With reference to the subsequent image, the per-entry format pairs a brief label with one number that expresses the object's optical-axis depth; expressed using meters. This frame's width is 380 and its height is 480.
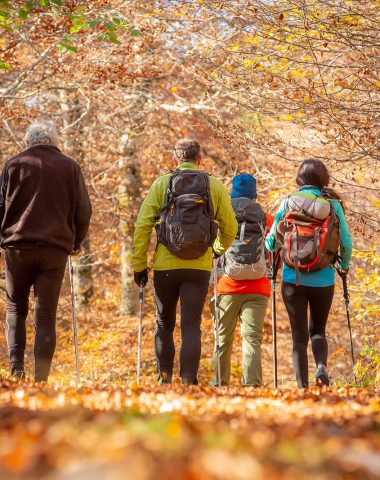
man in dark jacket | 14.48
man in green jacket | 14.68
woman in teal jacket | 15.21
